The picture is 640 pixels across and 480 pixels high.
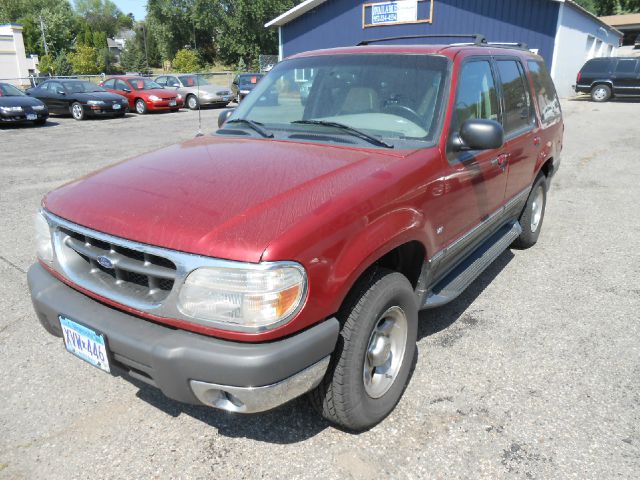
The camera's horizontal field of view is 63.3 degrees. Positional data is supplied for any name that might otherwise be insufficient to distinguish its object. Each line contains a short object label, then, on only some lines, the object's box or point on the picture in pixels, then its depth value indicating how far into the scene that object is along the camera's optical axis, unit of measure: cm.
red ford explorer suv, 205
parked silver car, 2228
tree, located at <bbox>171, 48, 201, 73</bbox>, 4779
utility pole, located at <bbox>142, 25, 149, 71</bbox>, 6417
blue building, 2109
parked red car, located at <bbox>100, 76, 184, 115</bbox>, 2012
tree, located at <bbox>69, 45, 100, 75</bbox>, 5212
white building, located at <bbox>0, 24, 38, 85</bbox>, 4272
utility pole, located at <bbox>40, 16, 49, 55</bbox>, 5662
